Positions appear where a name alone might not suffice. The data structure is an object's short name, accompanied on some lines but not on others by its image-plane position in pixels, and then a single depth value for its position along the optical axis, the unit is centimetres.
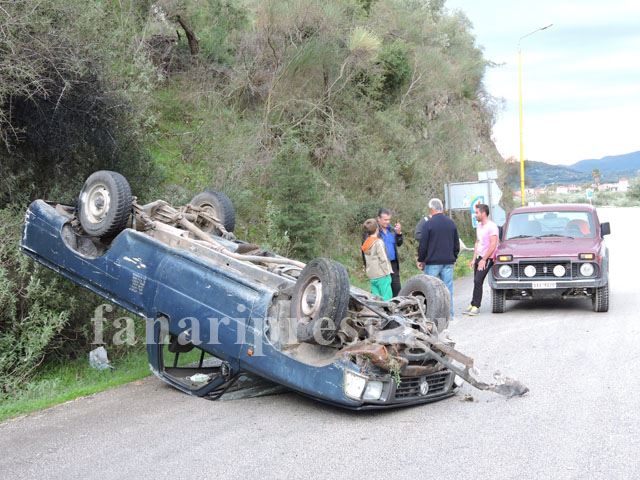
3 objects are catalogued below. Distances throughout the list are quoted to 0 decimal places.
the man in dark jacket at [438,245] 1109
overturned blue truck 602
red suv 1141
